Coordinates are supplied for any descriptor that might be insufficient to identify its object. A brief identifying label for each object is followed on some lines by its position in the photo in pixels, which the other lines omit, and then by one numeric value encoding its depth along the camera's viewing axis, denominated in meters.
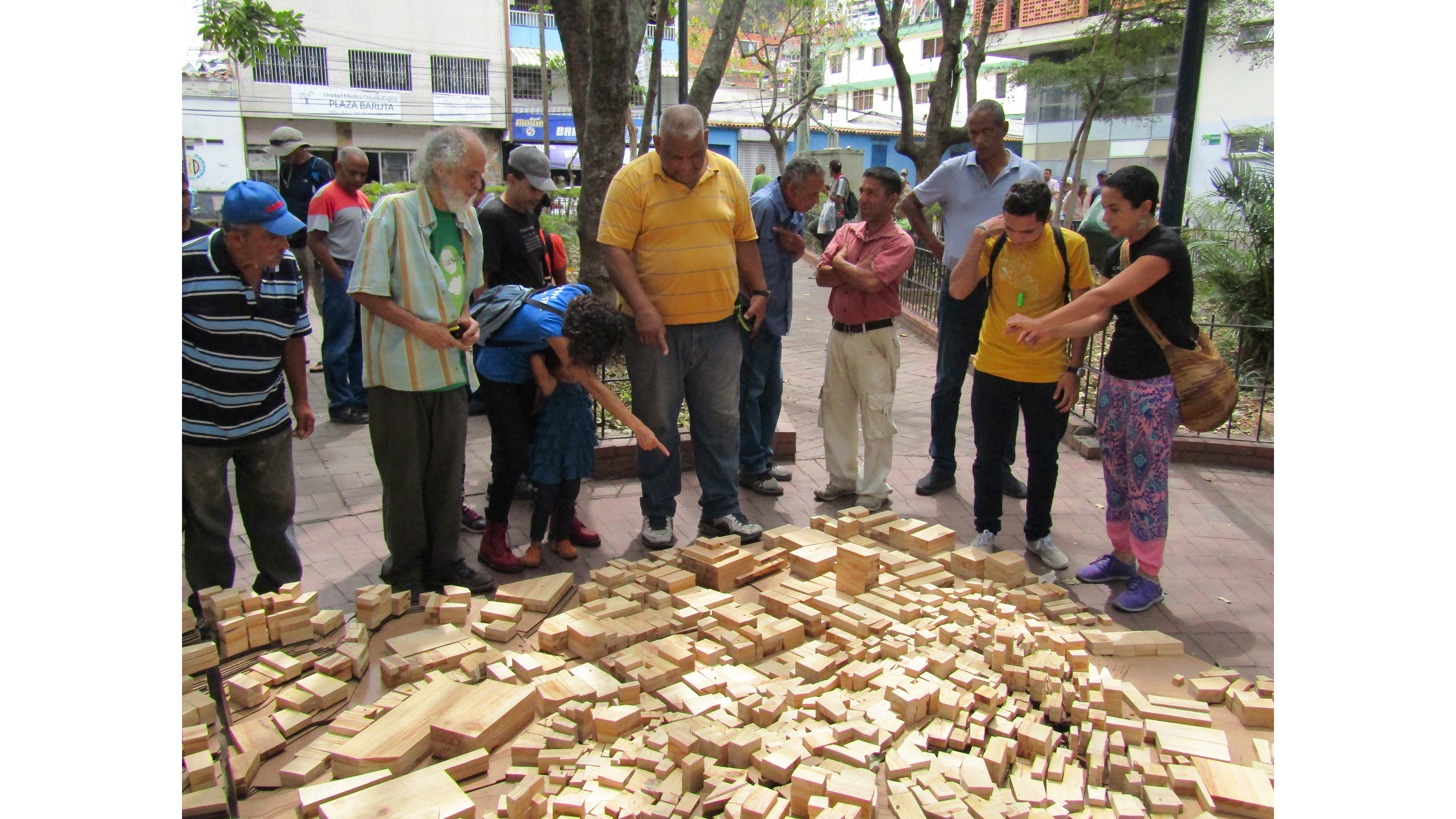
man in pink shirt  5.07
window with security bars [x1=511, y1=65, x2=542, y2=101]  38.31
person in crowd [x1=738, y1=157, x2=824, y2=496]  5.21
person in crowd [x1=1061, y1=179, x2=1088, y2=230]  18.88
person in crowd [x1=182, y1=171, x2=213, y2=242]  4.67
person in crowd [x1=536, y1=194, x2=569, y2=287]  6.10
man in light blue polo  5.24
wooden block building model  2.65
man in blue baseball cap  3.28
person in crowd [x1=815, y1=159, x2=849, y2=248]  16.28
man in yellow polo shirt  4.35
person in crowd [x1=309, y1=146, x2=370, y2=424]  6.48
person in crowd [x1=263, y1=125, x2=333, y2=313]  7.30
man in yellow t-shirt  4.34
